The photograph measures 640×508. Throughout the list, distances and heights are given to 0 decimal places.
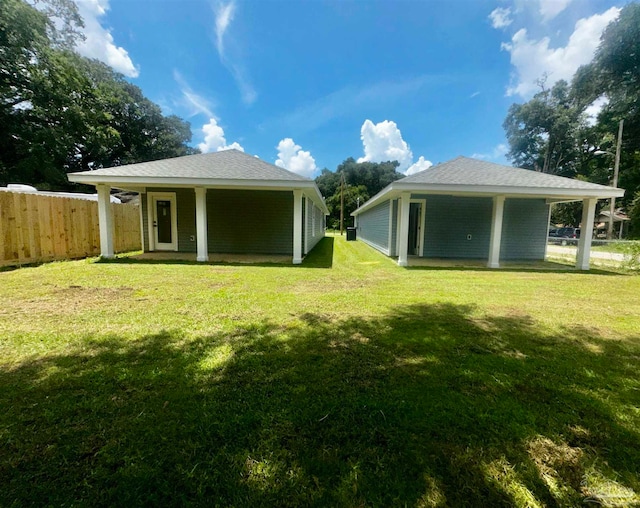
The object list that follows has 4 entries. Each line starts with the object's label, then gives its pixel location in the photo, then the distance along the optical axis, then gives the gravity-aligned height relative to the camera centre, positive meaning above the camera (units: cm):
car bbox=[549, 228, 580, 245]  3008 +56
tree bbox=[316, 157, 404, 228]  4916 +960
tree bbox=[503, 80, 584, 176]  3041 +1201
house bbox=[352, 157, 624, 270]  819 +87
